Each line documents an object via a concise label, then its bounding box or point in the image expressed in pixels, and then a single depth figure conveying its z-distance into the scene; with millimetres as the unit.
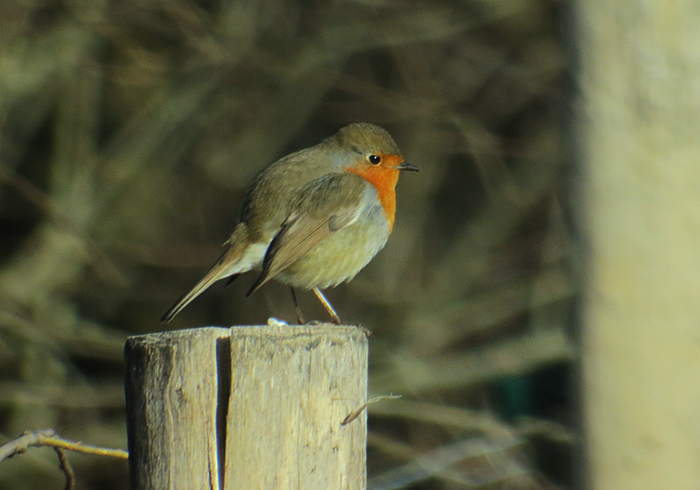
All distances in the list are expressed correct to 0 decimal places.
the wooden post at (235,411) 3568
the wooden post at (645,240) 5477
